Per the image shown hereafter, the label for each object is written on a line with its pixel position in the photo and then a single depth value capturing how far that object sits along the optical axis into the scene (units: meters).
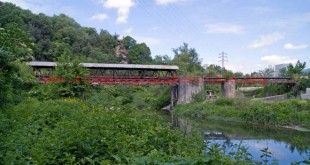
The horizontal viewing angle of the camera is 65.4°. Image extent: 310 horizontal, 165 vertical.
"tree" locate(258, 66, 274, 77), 45.72
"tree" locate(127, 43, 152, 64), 50.51
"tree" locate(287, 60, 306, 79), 30.59
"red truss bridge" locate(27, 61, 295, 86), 22.40
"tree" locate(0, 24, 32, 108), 6.75
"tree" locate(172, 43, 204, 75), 42.76
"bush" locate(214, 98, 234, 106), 21.96
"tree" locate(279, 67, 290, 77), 31.54
